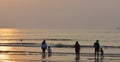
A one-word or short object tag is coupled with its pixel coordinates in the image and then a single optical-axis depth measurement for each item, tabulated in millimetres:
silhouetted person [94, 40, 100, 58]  33969
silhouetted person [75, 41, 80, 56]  34719
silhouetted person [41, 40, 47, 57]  35938
